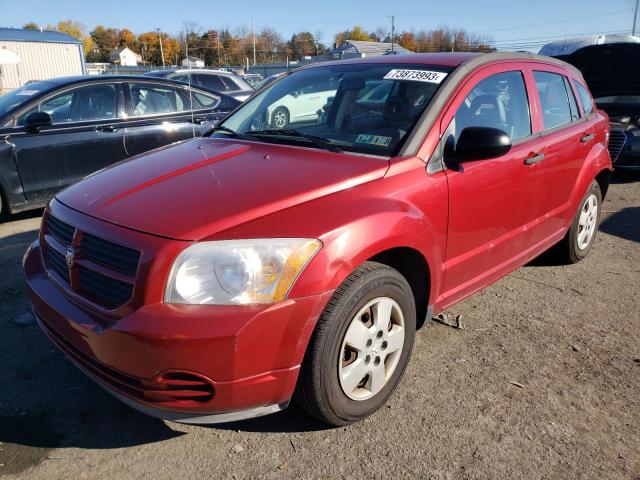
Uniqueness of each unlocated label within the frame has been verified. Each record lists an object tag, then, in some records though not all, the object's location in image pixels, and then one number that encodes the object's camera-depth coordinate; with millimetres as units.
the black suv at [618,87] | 7762
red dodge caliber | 2061
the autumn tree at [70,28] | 101000
